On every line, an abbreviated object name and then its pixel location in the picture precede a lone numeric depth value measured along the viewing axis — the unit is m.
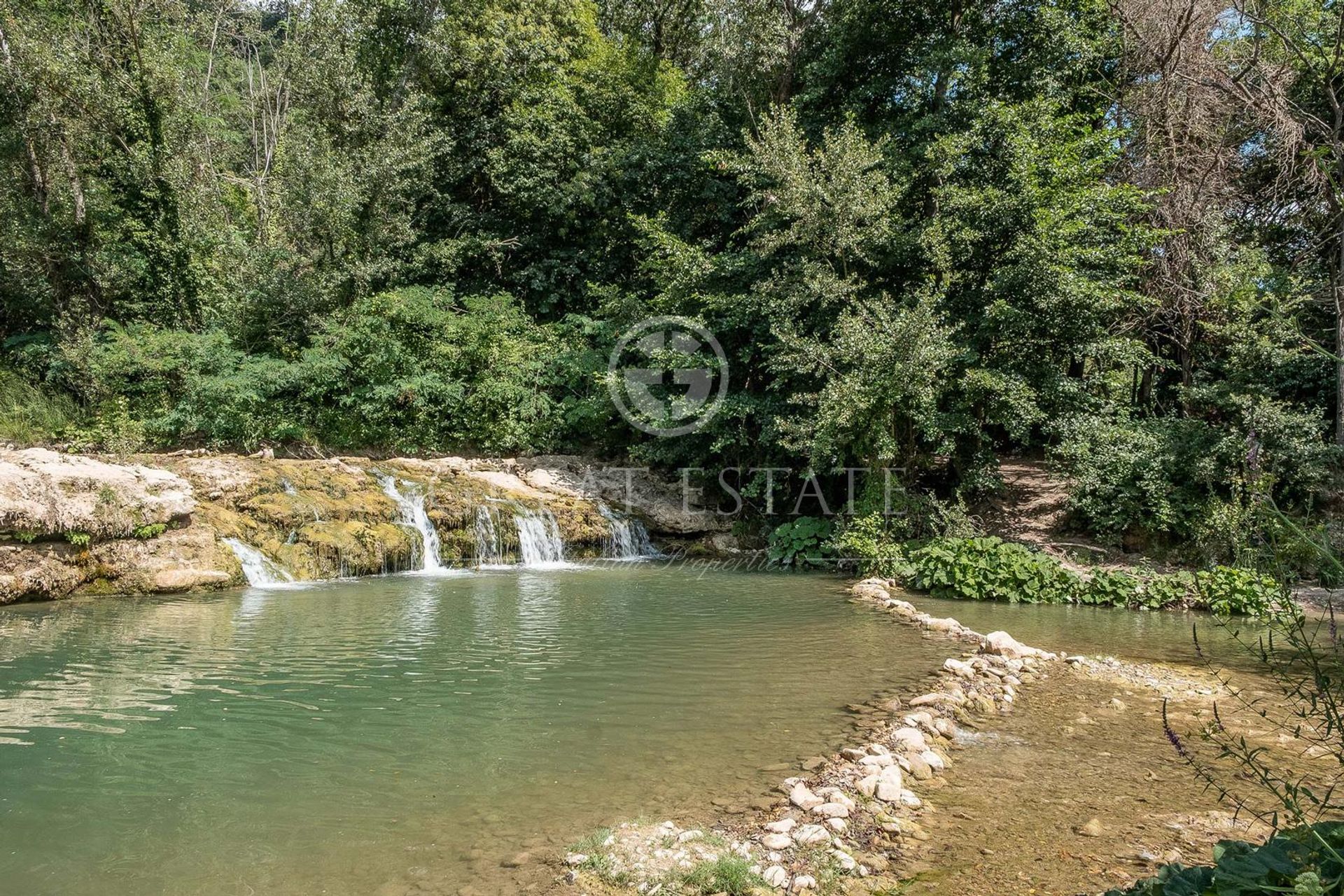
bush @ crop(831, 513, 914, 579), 12.55
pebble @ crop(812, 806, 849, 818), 4.02
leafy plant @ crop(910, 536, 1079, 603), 11.20
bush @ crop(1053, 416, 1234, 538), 12.31
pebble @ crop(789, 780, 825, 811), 4.14
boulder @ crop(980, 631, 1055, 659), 7.30
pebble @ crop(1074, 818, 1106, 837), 3.96
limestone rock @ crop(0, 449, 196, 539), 9.94
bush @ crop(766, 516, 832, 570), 14.42
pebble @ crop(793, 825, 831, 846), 3.78
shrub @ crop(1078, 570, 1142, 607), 10.87
